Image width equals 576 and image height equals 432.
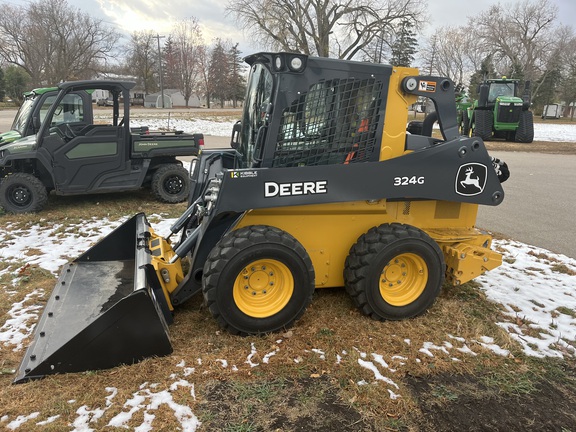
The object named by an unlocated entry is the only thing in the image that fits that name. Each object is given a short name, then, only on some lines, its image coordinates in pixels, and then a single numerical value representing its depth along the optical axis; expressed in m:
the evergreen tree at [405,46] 34.34
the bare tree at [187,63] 55.12
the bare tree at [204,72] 56.62
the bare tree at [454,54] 50.12
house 58.41
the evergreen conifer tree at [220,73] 58.59
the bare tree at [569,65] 48.97
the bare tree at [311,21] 33.62
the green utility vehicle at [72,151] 7.07
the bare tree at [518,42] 49.16
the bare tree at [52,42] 38.78
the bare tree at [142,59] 62.94
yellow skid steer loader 3.27
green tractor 19.12
